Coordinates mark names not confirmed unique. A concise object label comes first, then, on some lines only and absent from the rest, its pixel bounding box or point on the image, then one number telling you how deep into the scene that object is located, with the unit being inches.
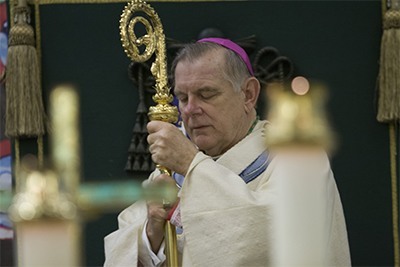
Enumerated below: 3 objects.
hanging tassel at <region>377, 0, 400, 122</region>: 360.4
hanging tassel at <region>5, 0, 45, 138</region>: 361.9
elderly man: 233.6
